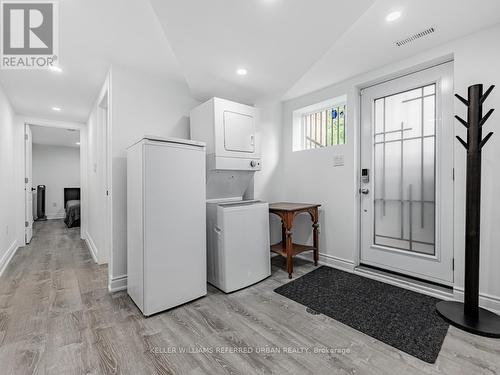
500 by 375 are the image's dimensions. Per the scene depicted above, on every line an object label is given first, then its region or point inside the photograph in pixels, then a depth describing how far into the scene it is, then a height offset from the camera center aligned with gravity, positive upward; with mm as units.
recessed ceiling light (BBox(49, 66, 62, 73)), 2355 +1177
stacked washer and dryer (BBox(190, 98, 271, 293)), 2295 -204
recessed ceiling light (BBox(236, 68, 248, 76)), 2332 +1136
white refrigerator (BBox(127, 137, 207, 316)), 1871 -325
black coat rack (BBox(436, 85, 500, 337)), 1688 -200
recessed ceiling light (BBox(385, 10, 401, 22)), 1643 +1188
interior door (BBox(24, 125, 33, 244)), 4113 +18
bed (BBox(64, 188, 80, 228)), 5686 -712
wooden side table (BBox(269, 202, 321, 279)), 2611 -487
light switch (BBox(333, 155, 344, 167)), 2840 +281
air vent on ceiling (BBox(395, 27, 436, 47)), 1859 +1207
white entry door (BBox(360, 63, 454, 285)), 2176 +89
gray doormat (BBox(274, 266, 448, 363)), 1544 -1024
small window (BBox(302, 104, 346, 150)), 3012 +765
